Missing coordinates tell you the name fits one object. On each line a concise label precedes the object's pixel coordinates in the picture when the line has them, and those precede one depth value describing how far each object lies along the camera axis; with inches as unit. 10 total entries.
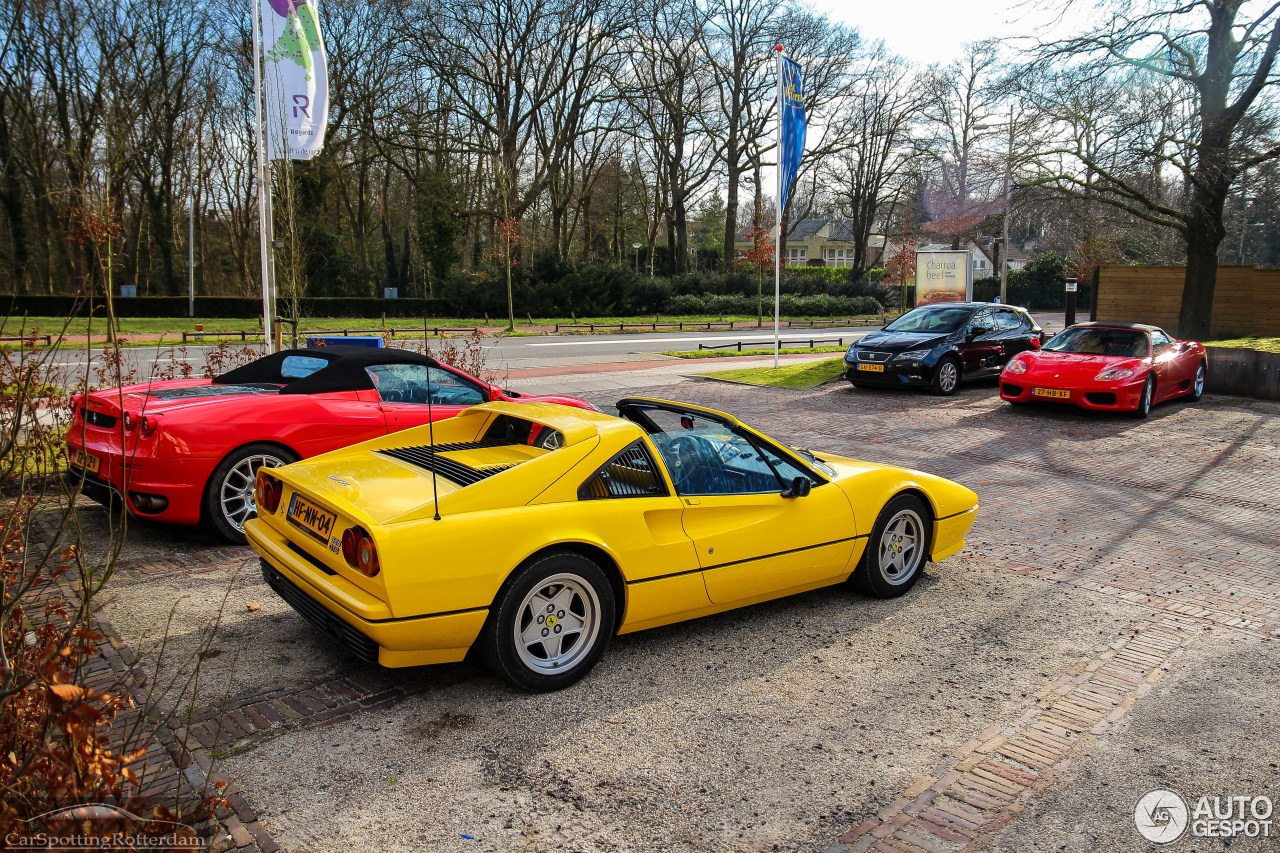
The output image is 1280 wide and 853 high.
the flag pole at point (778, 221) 703.7
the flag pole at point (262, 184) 497.7
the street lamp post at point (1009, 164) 842.8
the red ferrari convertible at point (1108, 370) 493.0
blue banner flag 705.0
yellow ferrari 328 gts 151.3
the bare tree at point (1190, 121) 747.5
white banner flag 513.8
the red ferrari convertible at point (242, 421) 237.1
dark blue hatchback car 593.9
